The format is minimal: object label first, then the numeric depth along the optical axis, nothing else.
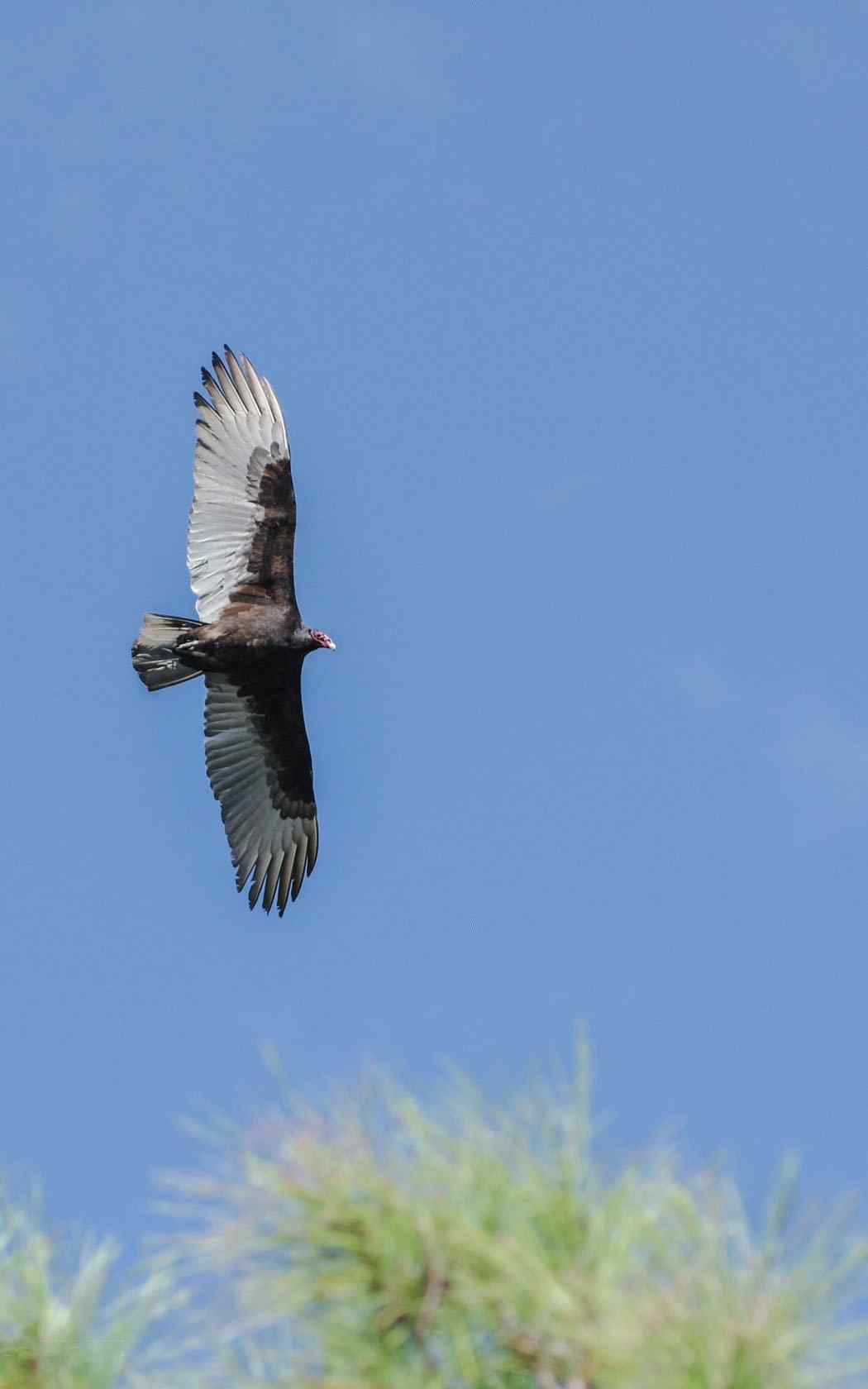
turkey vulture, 29.75
